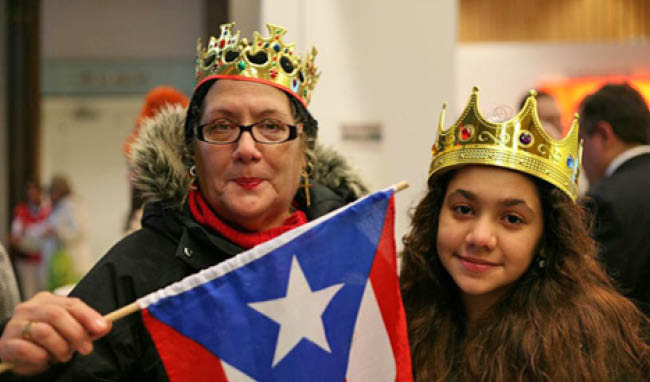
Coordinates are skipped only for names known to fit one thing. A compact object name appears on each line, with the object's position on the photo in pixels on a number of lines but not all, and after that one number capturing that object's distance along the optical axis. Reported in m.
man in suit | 2.92
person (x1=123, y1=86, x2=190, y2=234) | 2.78
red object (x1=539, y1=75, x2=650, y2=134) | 5.43
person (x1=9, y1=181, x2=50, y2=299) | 6.86
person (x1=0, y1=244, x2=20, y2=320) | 1.74
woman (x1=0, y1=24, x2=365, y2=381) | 1.61
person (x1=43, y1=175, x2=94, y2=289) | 7.04
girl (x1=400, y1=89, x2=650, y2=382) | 1.69
